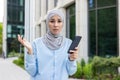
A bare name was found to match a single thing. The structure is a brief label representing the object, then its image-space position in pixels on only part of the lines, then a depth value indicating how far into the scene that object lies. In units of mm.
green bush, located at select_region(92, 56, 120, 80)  5809
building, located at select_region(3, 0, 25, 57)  24485
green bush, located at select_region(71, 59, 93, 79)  6239
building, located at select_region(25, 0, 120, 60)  7705
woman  1285
